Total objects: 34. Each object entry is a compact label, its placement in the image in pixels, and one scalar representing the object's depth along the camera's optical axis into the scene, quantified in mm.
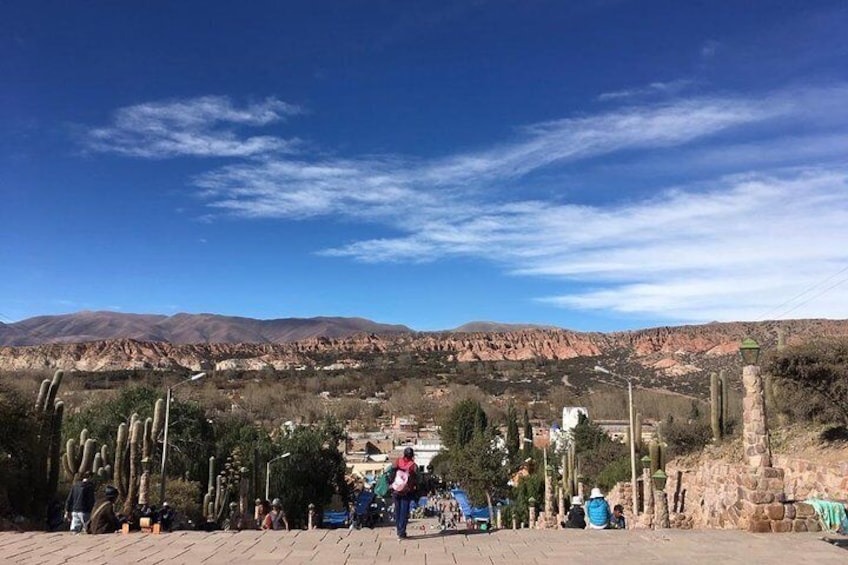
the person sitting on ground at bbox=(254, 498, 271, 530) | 20609
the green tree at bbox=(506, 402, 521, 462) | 65938
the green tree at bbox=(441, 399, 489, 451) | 76250
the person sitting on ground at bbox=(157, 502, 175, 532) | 15234
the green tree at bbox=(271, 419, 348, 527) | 45844
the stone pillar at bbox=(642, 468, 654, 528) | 20258
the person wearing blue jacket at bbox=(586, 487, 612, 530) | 12969
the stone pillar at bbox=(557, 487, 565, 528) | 27353
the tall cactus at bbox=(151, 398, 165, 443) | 23688
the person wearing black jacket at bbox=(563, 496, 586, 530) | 14117
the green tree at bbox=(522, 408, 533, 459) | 66912
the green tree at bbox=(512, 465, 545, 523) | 43344
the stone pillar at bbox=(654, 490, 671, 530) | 18953
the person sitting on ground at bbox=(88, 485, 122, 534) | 11406
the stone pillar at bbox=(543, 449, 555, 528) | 28308
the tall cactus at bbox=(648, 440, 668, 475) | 23141
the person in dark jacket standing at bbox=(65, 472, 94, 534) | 12680
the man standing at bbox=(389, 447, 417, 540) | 10086
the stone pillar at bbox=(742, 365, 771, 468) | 10727
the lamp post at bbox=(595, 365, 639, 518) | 23002
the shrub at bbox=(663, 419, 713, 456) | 35469
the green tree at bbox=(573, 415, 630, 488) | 37809
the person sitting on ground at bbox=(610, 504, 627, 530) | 17469
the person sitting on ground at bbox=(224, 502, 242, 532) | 23359
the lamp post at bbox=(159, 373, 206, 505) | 21458
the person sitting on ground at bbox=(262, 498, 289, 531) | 16359
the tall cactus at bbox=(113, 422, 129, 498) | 22641
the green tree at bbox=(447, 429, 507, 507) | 46281
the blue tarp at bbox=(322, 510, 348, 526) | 44500
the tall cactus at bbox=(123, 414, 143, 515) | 20859
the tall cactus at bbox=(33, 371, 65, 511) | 20422
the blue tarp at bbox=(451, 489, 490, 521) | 46991
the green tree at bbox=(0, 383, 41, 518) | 19922
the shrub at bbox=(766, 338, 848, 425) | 22109
